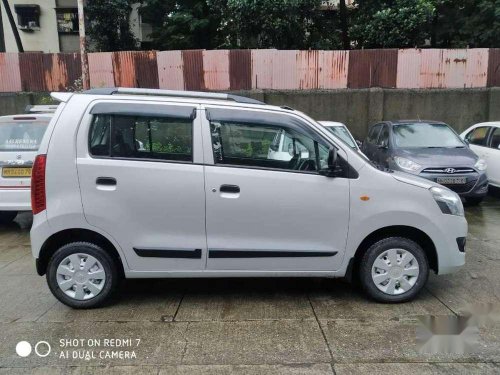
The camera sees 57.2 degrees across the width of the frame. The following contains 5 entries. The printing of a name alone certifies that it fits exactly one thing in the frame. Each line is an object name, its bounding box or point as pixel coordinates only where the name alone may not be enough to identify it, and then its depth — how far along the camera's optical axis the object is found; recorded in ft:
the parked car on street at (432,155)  25.68
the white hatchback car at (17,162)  21.35
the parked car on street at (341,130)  32.22
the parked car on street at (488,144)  29.38
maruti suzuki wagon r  12.97
